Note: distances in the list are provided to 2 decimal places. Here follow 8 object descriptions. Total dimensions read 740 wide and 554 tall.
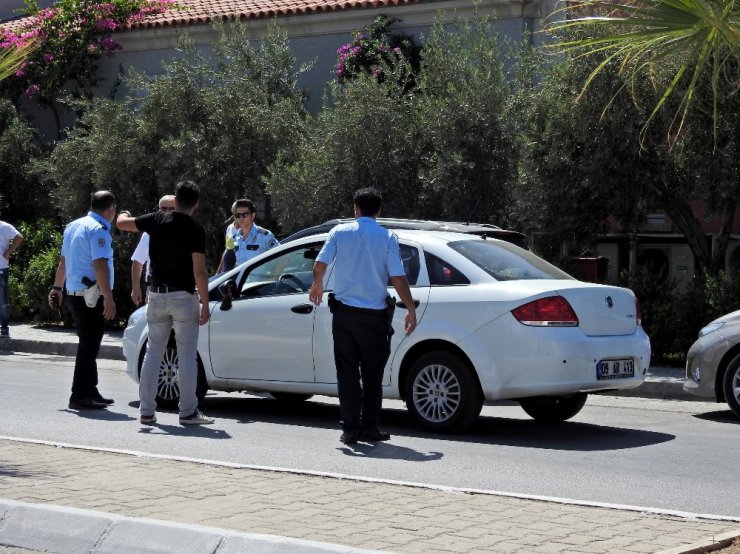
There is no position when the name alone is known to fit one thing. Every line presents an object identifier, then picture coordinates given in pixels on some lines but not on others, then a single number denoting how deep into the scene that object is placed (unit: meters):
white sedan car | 9.92
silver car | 11.58
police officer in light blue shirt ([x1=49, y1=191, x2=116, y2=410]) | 11.55
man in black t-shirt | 10.38
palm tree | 5.50
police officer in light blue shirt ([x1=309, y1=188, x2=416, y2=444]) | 9.55
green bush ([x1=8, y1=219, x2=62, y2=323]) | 21.08
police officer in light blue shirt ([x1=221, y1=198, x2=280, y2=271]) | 14.34
